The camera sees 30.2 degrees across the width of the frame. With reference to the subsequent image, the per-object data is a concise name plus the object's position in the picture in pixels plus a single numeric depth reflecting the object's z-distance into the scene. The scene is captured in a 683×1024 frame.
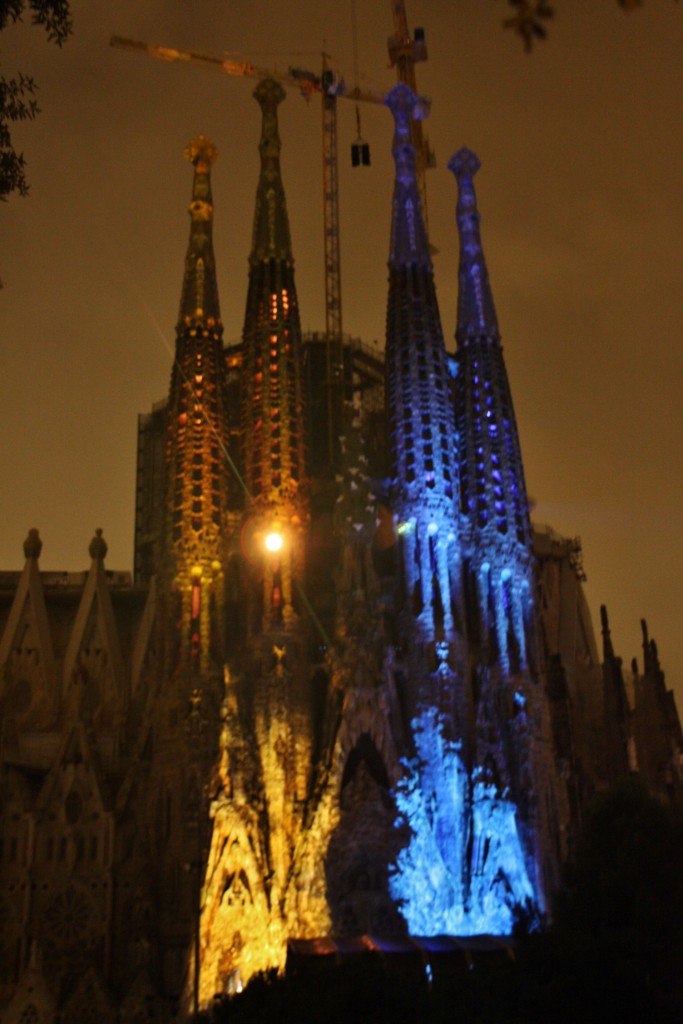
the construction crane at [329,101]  55.19
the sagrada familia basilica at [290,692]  37.56
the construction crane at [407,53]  58.62
